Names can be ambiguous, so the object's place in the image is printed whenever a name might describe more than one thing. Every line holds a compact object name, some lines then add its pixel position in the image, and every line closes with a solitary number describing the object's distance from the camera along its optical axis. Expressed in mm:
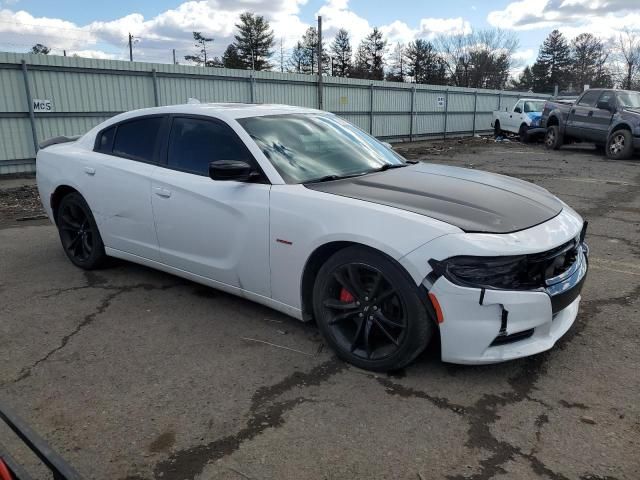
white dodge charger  2778
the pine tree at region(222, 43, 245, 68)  57750
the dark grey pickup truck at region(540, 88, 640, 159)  14391
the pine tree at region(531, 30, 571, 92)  70438
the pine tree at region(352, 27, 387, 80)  66875
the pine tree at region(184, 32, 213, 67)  58919
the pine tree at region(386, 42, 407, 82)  65750
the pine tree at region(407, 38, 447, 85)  63931
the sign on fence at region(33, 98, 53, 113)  11625
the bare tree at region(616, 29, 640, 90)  51625
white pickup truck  20578
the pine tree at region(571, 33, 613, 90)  59250
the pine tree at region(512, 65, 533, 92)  73312
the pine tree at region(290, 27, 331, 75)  61625
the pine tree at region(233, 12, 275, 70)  59156
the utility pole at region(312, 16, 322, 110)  17547
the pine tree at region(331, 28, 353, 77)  66250
